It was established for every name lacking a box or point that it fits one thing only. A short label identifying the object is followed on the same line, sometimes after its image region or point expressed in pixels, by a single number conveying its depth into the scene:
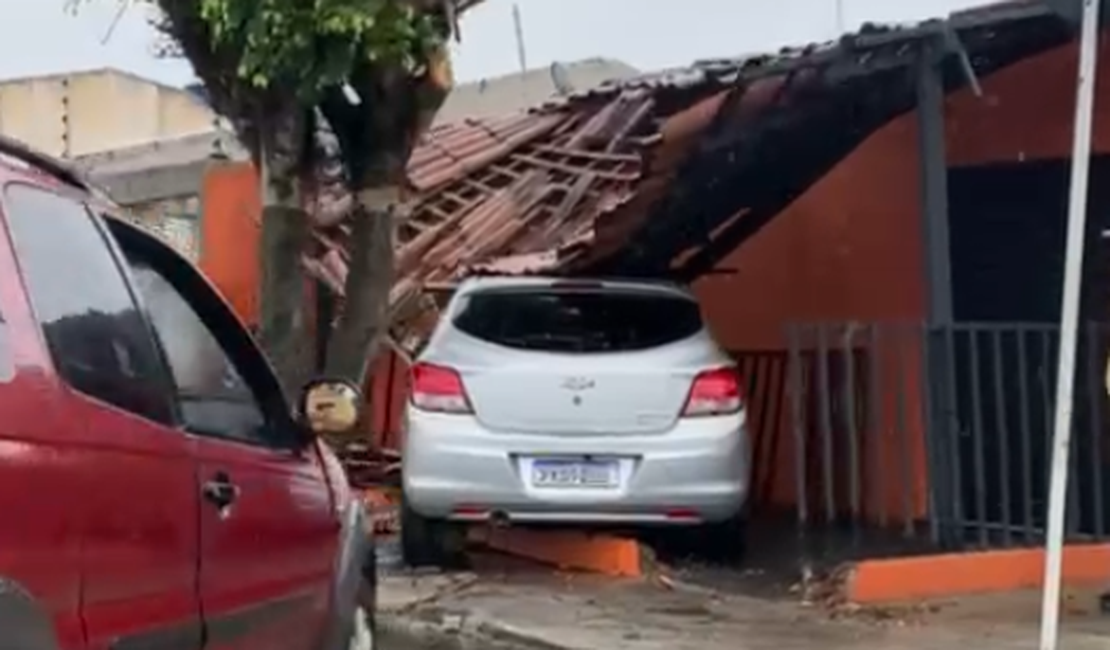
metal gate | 10.76
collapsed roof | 11.36
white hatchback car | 10.62
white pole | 7.13
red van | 3.93
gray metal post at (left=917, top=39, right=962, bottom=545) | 10.87
